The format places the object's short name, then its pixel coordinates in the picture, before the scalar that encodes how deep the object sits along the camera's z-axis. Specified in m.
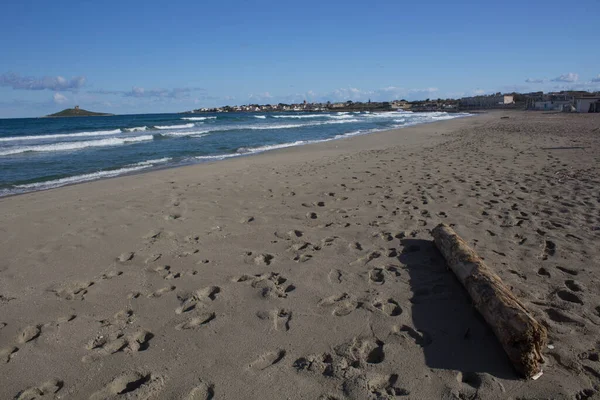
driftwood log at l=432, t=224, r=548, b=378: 2.52
